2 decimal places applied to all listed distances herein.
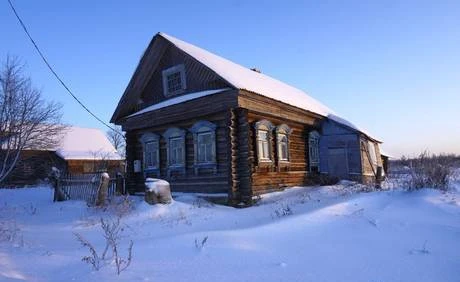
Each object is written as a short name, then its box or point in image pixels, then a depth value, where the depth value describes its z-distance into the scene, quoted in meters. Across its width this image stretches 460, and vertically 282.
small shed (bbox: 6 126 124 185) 32.66
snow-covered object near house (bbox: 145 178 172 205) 10.94
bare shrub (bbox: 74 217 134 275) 5.02
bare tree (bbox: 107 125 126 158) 57.97
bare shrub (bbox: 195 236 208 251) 5.70
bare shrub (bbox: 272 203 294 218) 8.89
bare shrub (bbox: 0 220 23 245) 7.78
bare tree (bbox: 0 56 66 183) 10.39
